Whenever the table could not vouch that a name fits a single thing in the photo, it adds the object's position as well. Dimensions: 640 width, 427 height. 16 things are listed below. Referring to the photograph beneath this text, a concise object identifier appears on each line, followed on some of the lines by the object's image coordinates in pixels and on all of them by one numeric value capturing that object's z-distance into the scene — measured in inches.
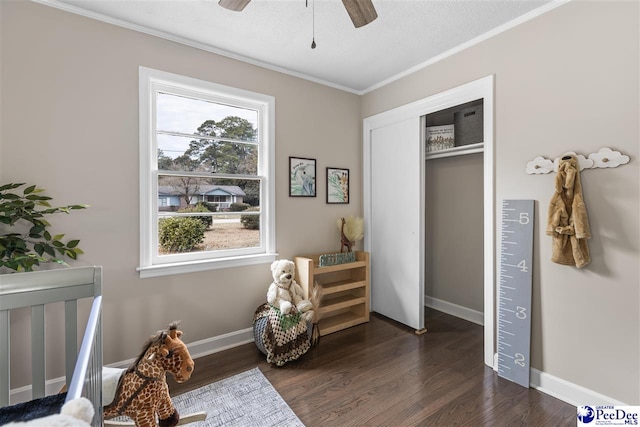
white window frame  87.6
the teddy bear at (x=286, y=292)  96.7
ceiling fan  52.8
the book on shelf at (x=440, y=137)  124.0
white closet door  112.7
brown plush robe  69.7
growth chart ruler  80.4
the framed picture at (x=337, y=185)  125.6
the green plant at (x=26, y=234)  61.5
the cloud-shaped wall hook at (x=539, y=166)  76.9
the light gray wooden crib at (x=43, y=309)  45.2
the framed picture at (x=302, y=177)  114.7
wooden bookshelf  108.3
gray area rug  67.4
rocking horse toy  52.9
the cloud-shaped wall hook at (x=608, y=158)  66.1
